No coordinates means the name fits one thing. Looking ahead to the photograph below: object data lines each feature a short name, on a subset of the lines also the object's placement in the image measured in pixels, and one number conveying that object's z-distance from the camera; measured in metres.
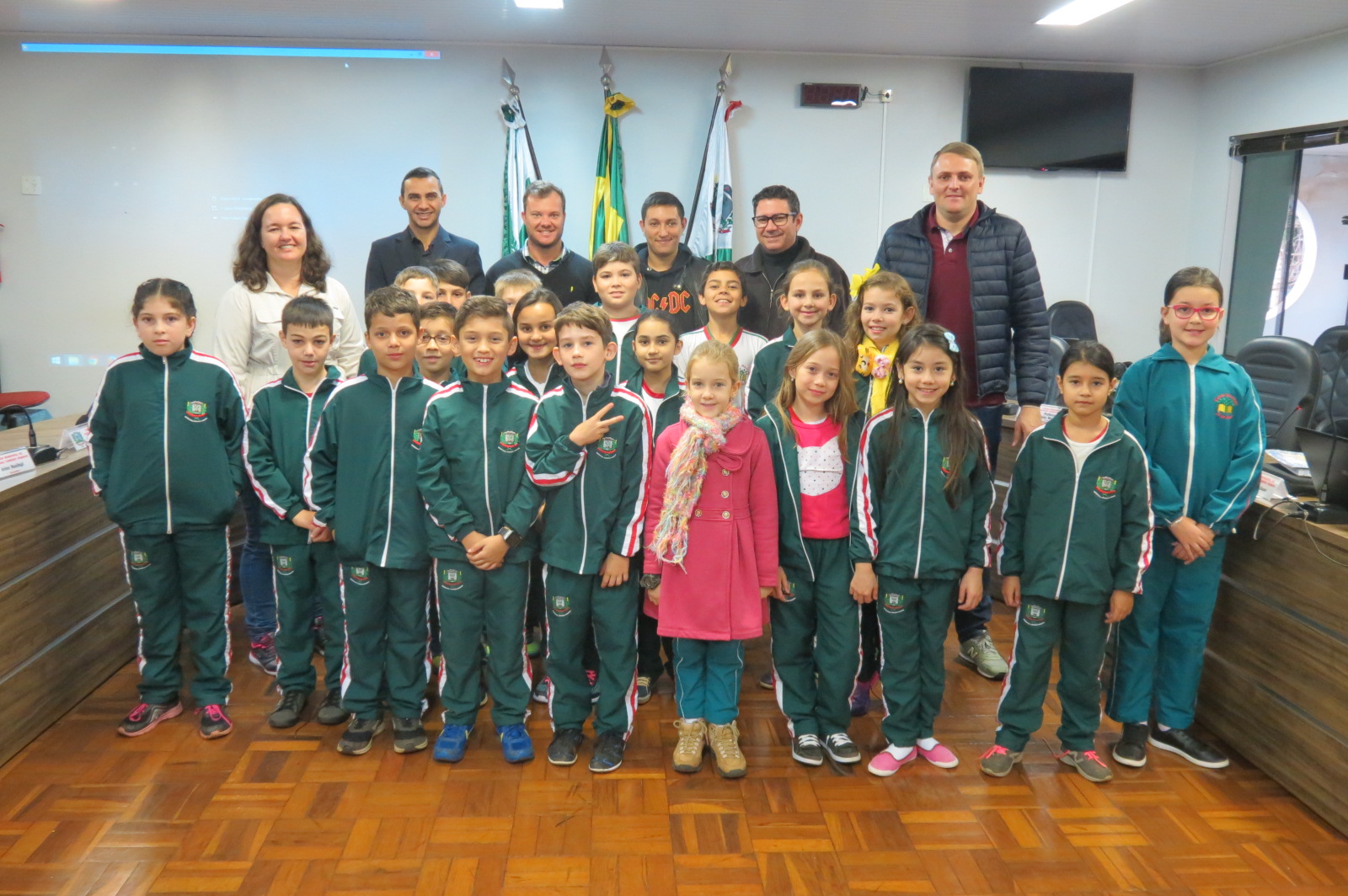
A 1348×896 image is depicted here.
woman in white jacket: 2.85
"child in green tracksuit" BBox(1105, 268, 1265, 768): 2.29
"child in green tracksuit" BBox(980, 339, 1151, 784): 2.22
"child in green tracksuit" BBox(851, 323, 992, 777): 2.24
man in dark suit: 3.32
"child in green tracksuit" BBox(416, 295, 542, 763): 2.26
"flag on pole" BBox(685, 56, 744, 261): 5.25
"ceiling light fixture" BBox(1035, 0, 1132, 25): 4.26
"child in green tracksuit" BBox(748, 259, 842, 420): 2.53
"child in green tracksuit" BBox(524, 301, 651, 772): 2.24
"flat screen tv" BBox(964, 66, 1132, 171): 5.43
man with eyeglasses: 3.01
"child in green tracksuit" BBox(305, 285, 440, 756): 2.34
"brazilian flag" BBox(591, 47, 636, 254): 5.23
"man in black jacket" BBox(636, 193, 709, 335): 3.05
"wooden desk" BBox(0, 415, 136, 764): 2.44
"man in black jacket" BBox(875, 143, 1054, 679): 2.77
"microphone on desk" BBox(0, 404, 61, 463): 2.68
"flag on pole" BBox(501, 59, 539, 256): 5.18
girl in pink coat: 2.23
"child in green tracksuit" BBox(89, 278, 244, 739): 2.42
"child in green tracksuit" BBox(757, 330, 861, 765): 2.31
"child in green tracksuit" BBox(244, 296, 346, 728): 2.49
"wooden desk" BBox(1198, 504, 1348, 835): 2.14
